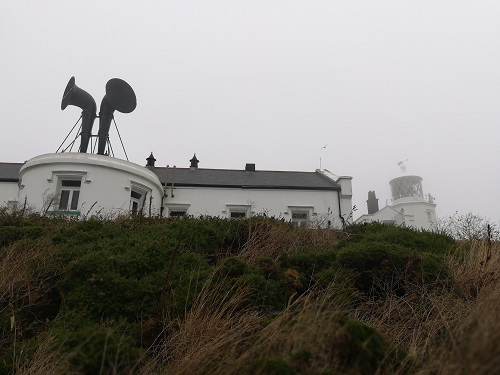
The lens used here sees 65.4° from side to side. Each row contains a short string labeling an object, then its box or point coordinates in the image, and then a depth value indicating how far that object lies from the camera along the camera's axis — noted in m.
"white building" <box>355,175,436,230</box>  25.36
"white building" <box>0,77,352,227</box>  15.42
